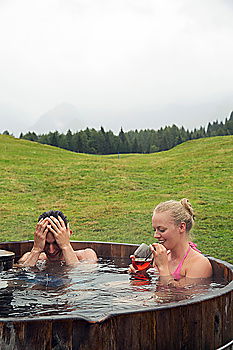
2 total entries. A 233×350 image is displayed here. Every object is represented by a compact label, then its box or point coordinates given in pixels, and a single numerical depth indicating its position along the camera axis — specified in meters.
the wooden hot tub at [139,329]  2.06
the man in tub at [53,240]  4.20
